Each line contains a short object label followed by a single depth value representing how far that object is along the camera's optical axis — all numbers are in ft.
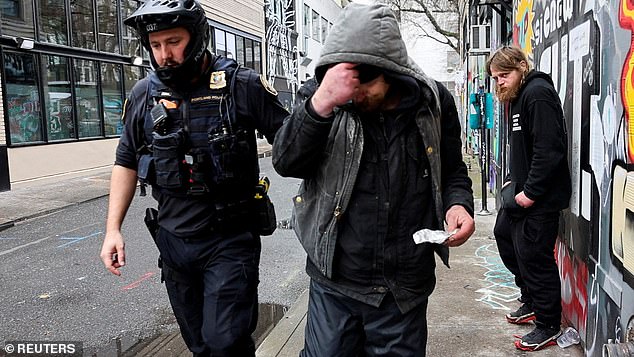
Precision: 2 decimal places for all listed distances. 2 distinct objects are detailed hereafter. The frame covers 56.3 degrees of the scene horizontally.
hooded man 6.87
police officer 8.82
